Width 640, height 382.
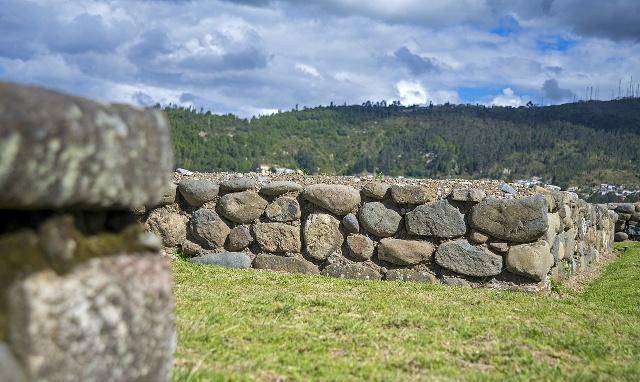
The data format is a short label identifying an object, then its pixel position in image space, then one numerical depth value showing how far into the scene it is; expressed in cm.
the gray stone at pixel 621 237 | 2120
